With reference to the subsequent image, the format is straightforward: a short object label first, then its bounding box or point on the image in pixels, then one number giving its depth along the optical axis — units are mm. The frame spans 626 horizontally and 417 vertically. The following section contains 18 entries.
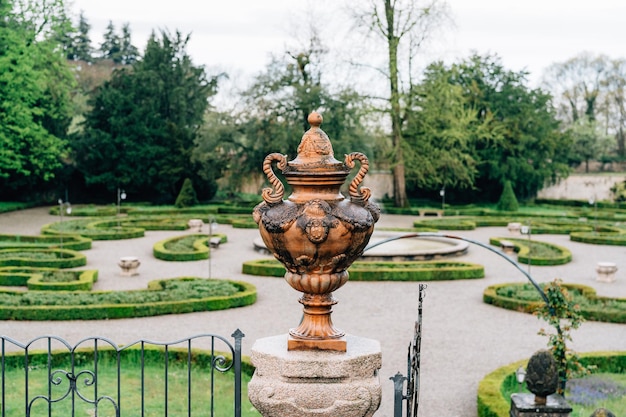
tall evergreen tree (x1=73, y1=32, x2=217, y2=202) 38875
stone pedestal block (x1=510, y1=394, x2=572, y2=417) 7305
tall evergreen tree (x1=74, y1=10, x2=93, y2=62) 62656
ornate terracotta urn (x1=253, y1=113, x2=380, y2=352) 4039
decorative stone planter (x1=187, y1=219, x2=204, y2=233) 27266
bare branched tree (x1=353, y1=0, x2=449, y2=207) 35281
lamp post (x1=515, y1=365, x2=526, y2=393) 8437
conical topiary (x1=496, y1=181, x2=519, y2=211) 37531
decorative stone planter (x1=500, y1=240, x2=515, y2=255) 22016
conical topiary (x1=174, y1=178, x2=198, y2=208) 36438
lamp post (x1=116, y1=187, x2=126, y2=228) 27438
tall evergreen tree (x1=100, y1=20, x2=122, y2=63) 63125
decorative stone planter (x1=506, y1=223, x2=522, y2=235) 27094
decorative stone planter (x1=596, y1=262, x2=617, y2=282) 17562
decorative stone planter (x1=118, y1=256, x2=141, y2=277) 17453
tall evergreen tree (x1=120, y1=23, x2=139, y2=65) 62697
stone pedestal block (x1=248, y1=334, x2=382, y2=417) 4000
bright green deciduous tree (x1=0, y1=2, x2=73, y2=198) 32188
